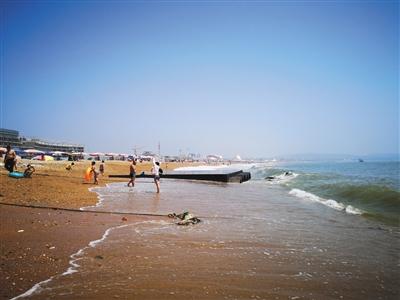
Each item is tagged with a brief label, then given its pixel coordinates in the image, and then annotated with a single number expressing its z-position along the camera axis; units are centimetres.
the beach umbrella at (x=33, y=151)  7956
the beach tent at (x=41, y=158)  6875
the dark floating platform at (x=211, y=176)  3378
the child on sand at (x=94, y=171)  2417
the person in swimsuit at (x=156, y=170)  1975
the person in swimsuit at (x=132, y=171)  2417
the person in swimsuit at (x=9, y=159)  2053
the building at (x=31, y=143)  11662
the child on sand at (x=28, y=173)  2102
